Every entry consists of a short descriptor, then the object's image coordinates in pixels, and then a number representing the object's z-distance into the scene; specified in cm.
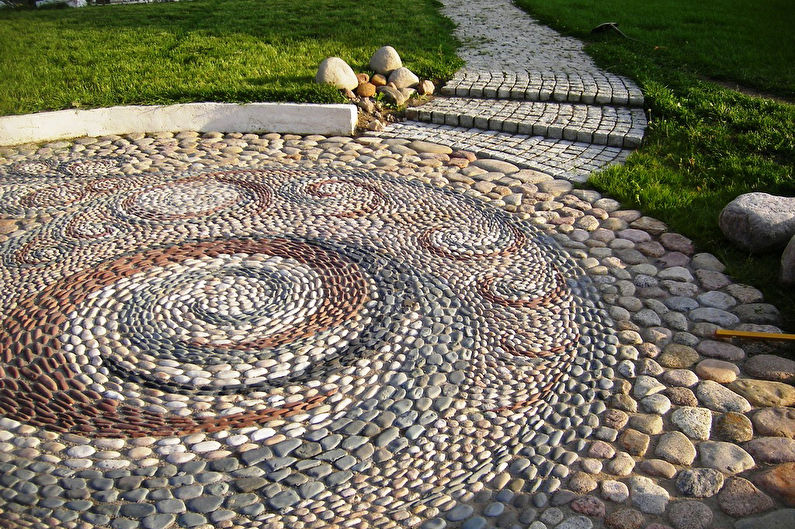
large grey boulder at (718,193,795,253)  549
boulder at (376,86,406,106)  938
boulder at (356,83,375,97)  936
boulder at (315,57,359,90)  915
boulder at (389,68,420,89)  966
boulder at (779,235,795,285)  505
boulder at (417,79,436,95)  967
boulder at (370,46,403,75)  989
